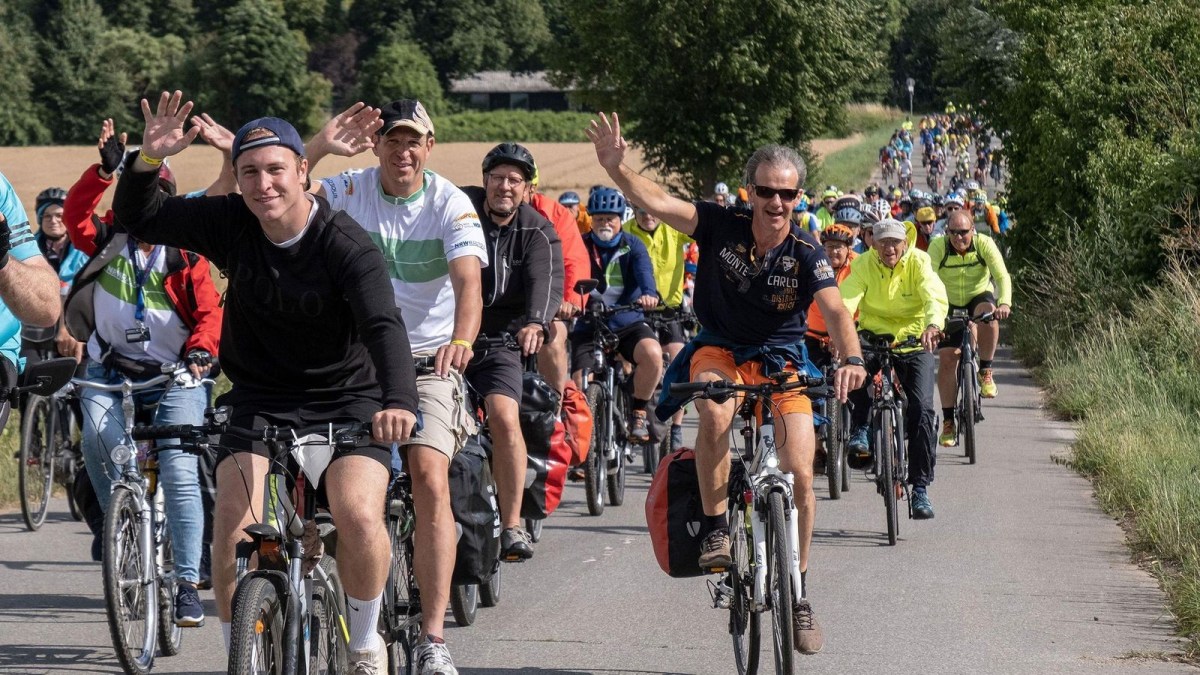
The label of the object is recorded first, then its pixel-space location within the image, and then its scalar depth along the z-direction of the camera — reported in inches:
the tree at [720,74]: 1860.2
